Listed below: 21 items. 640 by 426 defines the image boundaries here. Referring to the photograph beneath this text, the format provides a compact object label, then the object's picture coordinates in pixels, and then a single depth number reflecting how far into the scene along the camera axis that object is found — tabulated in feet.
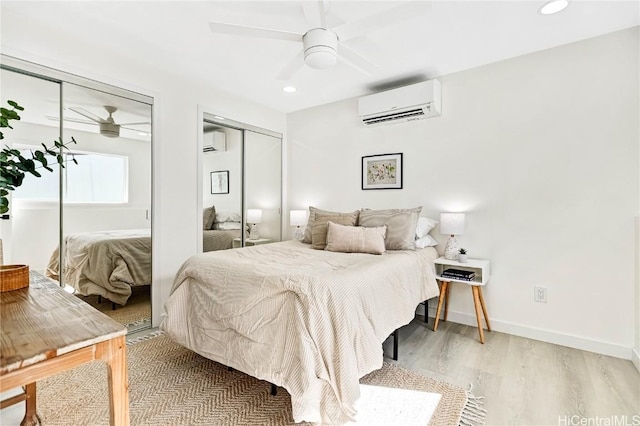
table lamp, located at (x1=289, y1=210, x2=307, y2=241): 13.17
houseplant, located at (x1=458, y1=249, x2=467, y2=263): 9.29
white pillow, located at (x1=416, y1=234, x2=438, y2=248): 9.70
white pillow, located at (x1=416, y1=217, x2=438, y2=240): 9.87
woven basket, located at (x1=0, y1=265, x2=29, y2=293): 3.86
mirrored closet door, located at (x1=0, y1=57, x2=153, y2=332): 7.45
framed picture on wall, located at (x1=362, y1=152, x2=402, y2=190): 11.32
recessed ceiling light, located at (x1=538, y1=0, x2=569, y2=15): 6.57
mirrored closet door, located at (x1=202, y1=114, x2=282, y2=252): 11.42
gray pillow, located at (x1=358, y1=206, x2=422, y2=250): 9.28
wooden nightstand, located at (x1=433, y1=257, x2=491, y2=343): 8.75
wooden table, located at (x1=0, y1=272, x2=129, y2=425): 2.40
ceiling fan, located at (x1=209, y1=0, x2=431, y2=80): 5.56
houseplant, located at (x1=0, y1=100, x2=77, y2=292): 3.76
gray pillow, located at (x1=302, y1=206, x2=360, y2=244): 11.01
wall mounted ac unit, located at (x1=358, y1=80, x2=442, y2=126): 9.98
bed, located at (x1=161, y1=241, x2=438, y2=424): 4.99
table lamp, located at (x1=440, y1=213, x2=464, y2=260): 9.29
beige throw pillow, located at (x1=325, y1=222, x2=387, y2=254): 8.88
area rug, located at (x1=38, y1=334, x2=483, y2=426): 5.44
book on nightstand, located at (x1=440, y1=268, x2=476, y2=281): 8.94
